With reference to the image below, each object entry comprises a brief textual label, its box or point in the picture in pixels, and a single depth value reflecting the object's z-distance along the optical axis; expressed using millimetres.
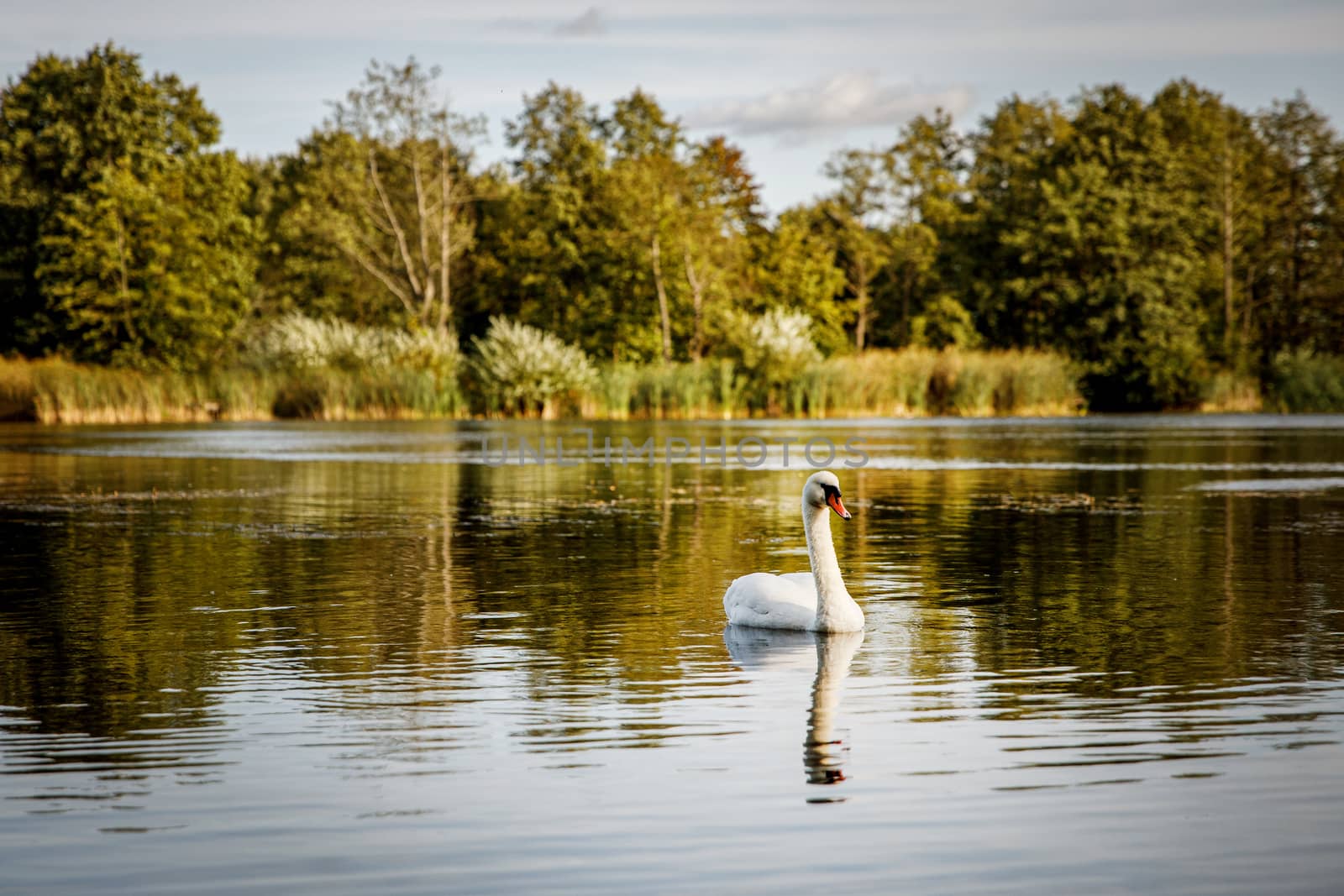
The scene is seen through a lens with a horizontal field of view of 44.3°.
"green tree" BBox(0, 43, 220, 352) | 70062
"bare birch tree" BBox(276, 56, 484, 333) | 71188
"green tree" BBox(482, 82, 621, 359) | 75000
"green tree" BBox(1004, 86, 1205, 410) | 69250
